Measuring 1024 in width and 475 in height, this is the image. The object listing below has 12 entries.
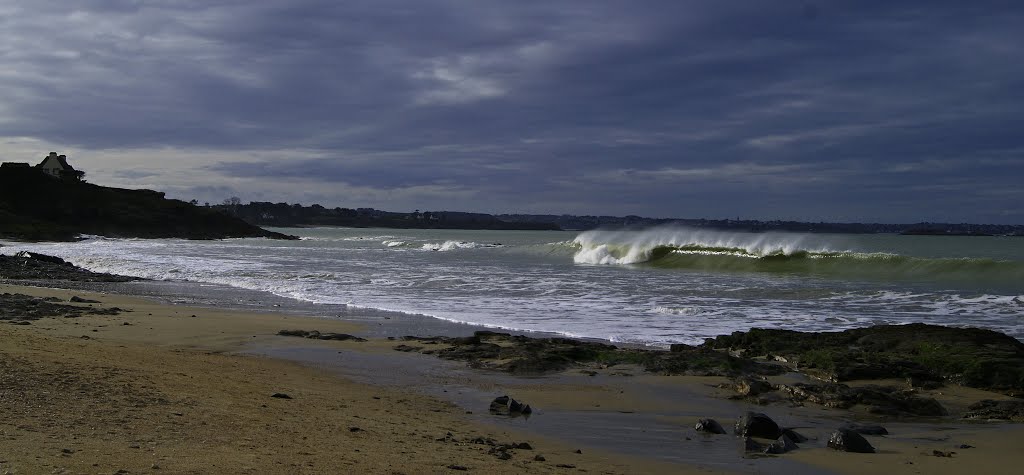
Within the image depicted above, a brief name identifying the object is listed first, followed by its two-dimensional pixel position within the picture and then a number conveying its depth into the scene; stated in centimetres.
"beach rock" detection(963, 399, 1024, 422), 782
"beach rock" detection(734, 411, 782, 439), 678
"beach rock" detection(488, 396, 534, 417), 764
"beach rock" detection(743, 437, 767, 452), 633
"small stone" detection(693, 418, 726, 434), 698
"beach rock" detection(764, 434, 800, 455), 632
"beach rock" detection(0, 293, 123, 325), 1290
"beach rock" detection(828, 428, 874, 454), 637
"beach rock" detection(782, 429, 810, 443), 661
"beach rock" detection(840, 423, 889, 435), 706
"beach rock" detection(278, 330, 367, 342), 1270
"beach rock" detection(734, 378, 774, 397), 872
